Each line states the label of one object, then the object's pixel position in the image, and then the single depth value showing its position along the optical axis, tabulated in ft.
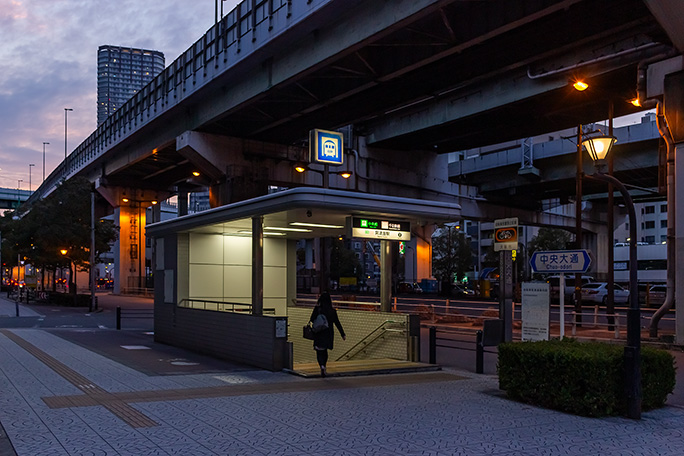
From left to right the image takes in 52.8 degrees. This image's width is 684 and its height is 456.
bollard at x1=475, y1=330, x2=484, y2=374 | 48.34
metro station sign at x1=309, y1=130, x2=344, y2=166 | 73.67
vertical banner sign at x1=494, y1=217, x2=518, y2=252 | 45.50
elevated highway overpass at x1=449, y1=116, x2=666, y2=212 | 128.43
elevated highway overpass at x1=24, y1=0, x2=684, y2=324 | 69.15
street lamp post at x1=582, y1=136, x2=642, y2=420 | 32.27
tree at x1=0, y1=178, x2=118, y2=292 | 156.25
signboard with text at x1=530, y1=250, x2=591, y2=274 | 40.73
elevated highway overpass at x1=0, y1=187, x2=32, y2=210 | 368.19
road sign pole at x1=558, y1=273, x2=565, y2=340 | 43.04
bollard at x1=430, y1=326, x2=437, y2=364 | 50.65
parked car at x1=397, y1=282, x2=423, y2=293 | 231.71
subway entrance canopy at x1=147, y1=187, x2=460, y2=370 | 46.50
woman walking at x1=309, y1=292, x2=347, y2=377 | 43.86
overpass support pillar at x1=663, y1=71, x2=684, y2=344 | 66.80
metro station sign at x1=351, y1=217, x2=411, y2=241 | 47.96
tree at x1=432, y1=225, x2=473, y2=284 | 288.71
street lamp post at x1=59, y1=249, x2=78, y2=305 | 150.30
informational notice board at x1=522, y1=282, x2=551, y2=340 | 42.45
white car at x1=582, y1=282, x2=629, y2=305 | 158.10
